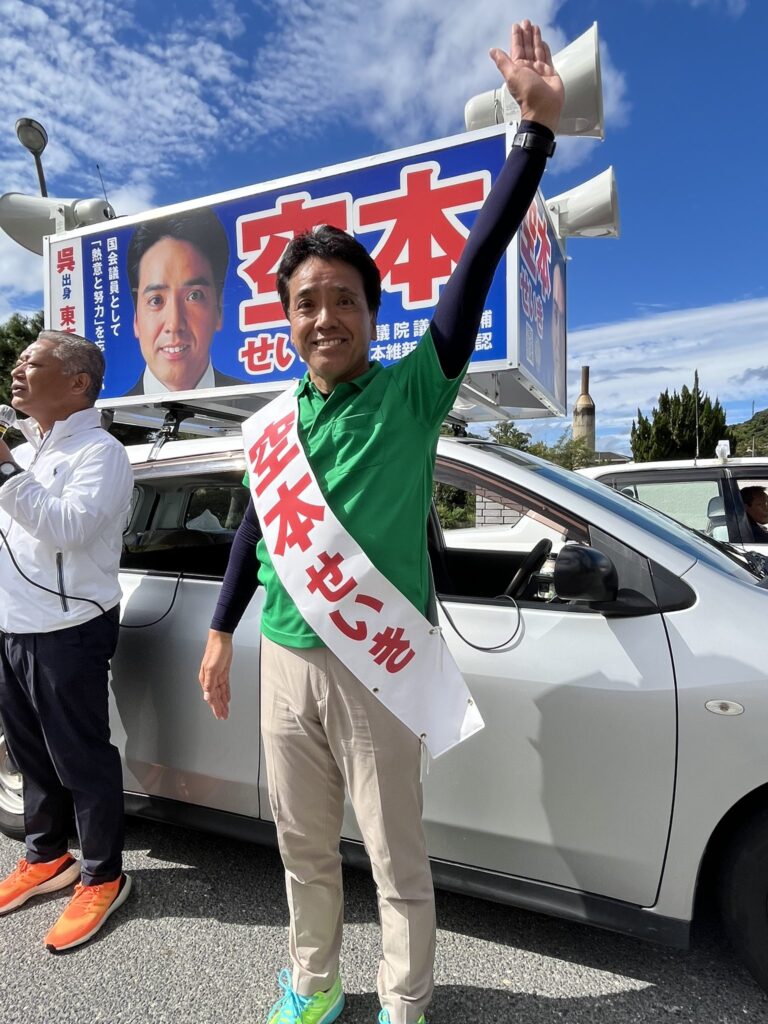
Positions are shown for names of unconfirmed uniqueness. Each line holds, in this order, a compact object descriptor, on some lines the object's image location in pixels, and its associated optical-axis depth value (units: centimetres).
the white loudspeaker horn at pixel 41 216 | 329
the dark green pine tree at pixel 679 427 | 3425
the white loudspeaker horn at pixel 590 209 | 316
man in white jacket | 199
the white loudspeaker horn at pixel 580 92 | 233
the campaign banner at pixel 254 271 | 226
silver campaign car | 162
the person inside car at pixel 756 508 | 445
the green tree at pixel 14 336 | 1755
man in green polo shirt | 134
